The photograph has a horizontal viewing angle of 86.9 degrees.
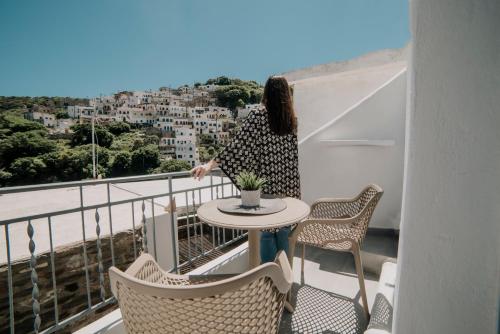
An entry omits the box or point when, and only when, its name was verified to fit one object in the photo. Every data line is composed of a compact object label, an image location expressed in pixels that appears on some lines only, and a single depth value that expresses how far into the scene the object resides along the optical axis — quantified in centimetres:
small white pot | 176
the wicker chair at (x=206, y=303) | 77
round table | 145
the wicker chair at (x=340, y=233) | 191
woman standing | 210
